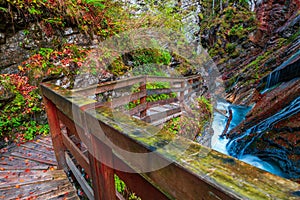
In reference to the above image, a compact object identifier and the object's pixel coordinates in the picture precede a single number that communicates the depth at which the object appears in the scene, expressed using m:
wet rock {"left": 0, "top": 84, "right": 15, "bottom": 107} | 3.67
